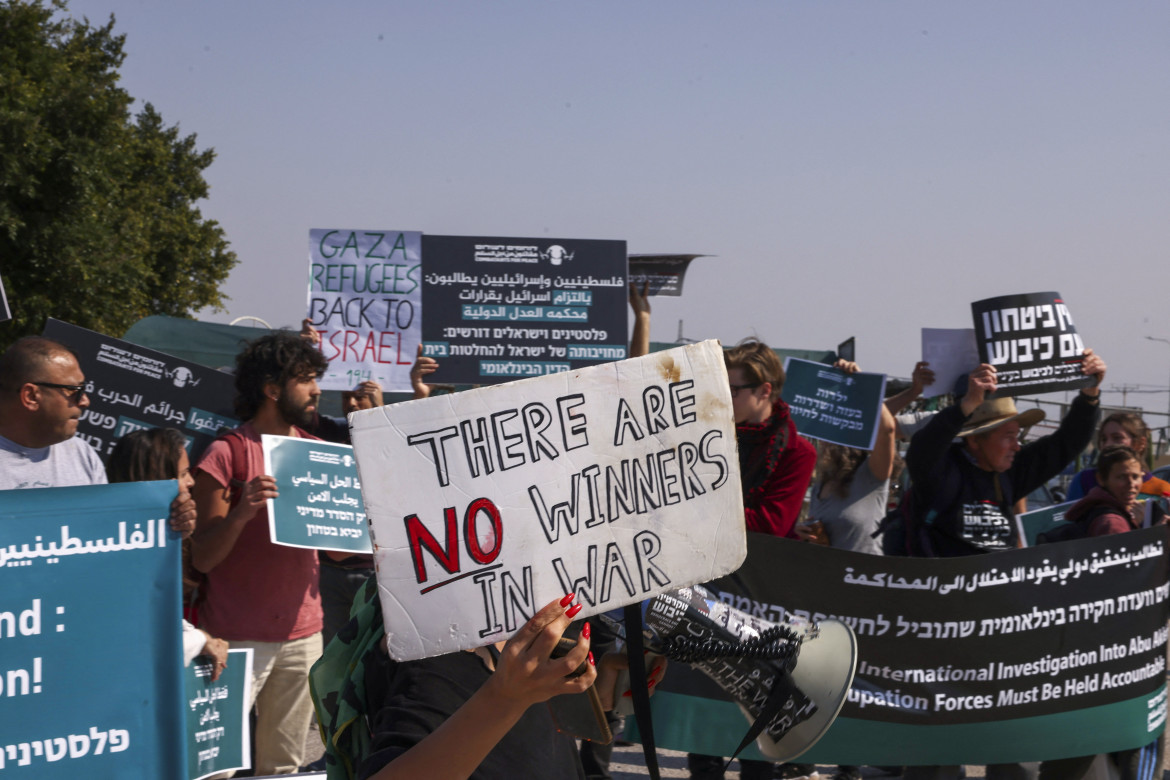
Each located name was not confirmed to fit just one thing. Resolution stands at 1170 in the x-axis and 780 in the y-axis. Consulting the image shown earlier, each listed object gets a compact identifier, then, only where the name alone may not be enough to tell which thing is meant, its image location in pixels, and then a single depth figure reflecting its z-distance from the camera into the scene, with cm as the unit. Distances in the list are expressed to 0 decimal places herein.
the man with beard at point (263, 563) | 394
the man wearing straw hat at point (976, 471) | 412
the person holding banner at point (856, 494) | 520
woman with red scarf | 383
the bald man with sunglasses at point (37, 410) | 344
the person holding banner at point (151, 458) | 378
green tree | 1925
